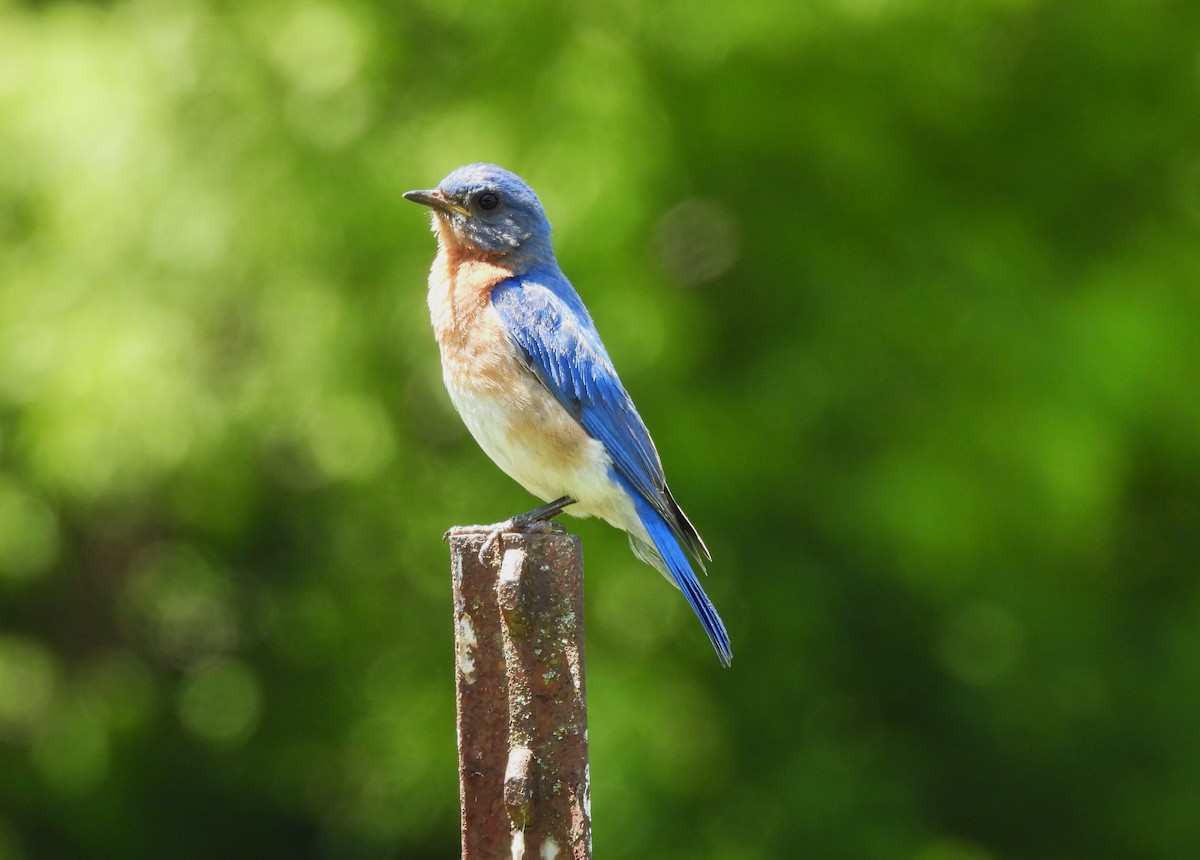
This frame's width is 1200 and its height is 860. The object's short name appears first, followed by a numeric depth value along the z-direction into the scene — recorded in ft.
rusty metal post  13.89
